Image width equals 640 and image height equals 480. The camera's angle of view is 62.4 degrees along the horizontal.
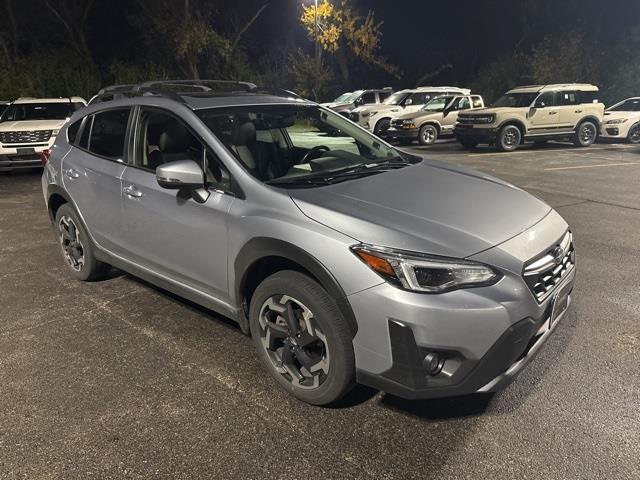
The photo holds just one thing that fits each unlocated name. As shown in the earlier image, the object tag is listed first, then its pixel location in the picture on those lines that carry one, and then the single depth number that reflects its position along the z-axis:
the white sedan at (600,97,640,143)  16.58
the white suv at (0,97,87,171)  11.11
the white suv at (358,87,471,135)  18.25
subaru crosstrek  2.43
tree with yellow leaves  30.98
